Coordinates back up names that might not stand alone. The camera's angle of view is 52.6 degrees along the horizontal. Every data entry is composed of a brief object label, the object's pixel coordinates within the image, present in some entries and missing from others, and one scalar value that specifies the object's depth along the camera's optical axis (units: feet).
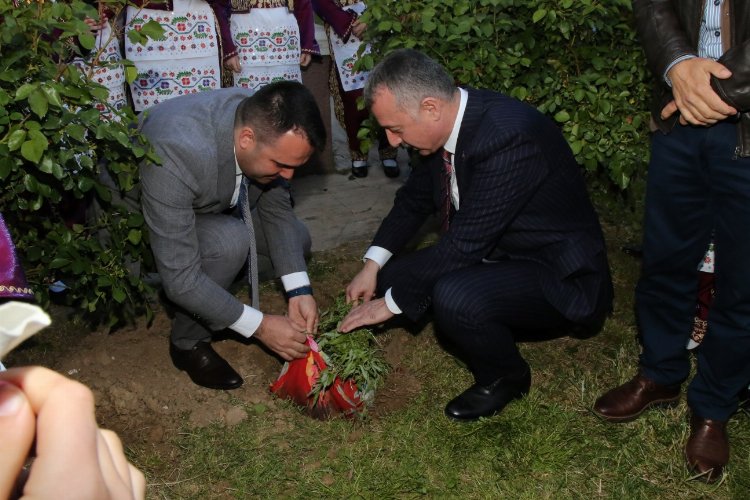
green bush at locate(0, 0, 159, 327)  8.59
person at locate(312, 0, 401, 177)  19.01
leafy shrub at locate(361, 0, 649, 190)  12.00
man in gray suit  10.29
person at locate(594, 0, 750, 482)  8.51
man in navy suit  9.96
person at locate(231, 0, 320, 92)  17.20
